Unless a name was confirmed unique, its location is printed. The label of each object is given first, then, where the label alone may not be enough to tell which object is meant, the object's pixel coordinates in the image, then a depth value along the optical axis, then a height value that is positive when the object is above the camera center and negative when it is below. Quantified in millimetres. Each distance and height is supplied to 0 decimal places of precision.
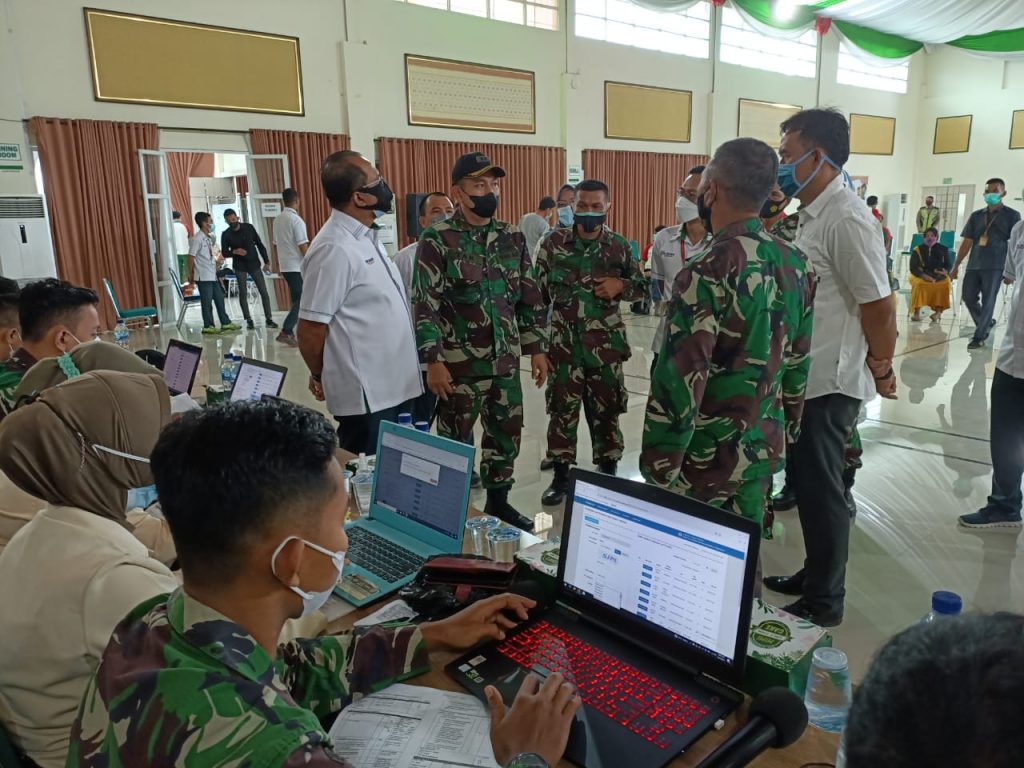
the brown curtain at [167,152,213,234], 14789 +879
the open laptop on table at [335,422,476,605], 1574 -706
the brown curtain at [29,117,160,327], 7883 +187
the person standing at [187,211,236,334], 8367 -682
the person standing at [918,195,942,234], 11418 -162
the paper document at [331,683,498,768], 1040 -782
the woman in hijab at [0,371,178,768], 1123 -550
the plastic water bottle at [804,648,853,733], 1071 -719
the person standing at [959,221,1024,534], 2879 -922
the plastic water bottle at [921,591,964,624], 1125 -616
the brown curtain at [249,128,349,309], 9153 +671
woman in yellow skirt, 8312 -791
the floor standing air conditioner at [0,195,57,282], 7520 -223
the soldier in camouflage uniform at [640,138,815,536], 1839 -358
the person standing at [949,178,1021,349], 6750 -453
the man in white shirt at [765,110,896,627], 2160 -373
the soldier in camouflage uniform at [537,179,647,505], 3516 -568
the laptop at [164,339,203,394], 3105 -654
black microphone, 854 -635
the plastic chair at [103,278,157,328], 7691 -1032
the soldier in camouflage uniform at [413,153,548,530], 2953 -458
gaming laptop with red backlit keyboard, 1053 -684
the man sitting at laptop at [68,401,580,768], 779 -500
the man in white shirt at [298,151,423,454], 2537 -353
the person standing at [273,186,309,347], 8195 -342
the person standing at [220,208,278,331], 8469 -390
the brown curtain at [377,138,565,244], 10070 +636
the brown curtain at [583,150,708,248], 12352 +467
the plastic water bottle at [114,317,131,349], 4384 -718
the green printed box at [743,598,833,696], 1069 -674
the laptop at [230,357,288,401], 2607 -606
